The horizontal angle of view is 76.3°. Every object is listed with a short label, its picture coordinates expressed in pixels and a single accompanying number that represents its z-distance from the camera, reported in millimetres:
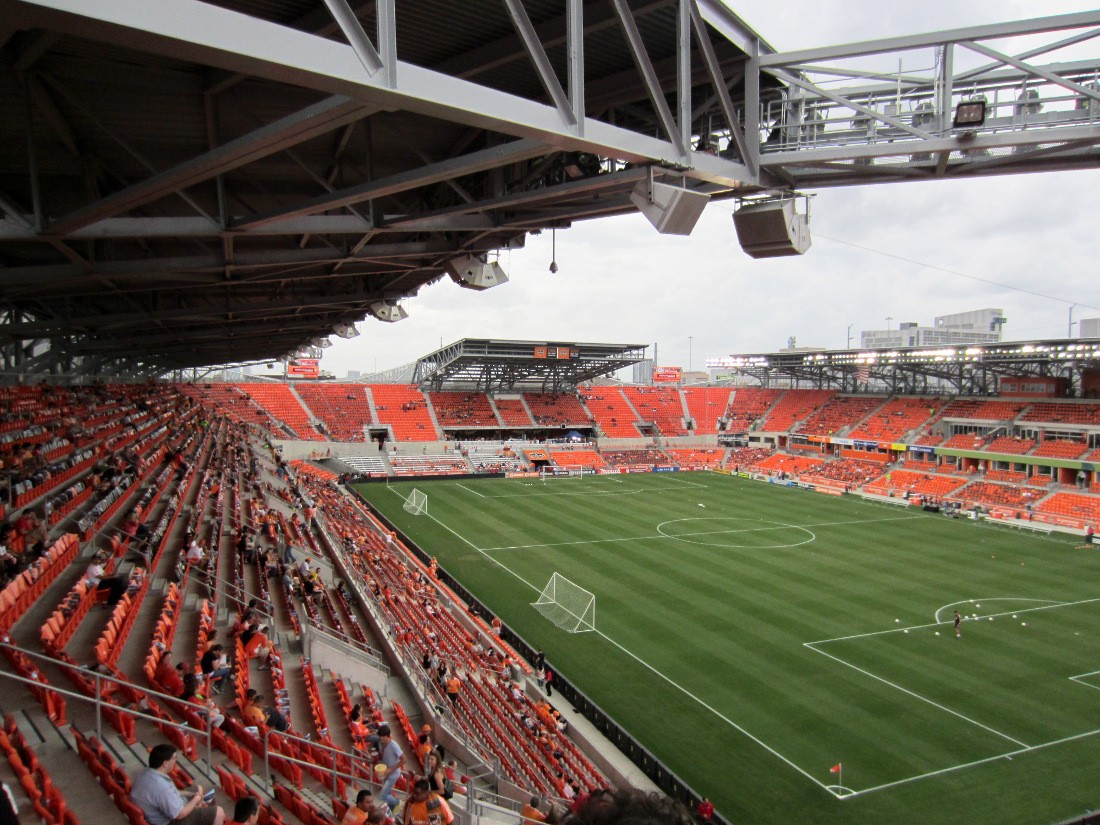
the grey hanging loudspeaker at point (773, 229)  6012
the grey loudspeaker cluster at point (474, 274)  9594
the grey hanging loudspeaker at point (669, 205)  5242
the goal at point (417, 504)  37188
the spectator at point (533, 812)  9070
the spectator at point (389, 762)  7227
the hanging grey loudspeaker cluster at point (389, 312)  15883
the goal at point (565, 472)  52781
